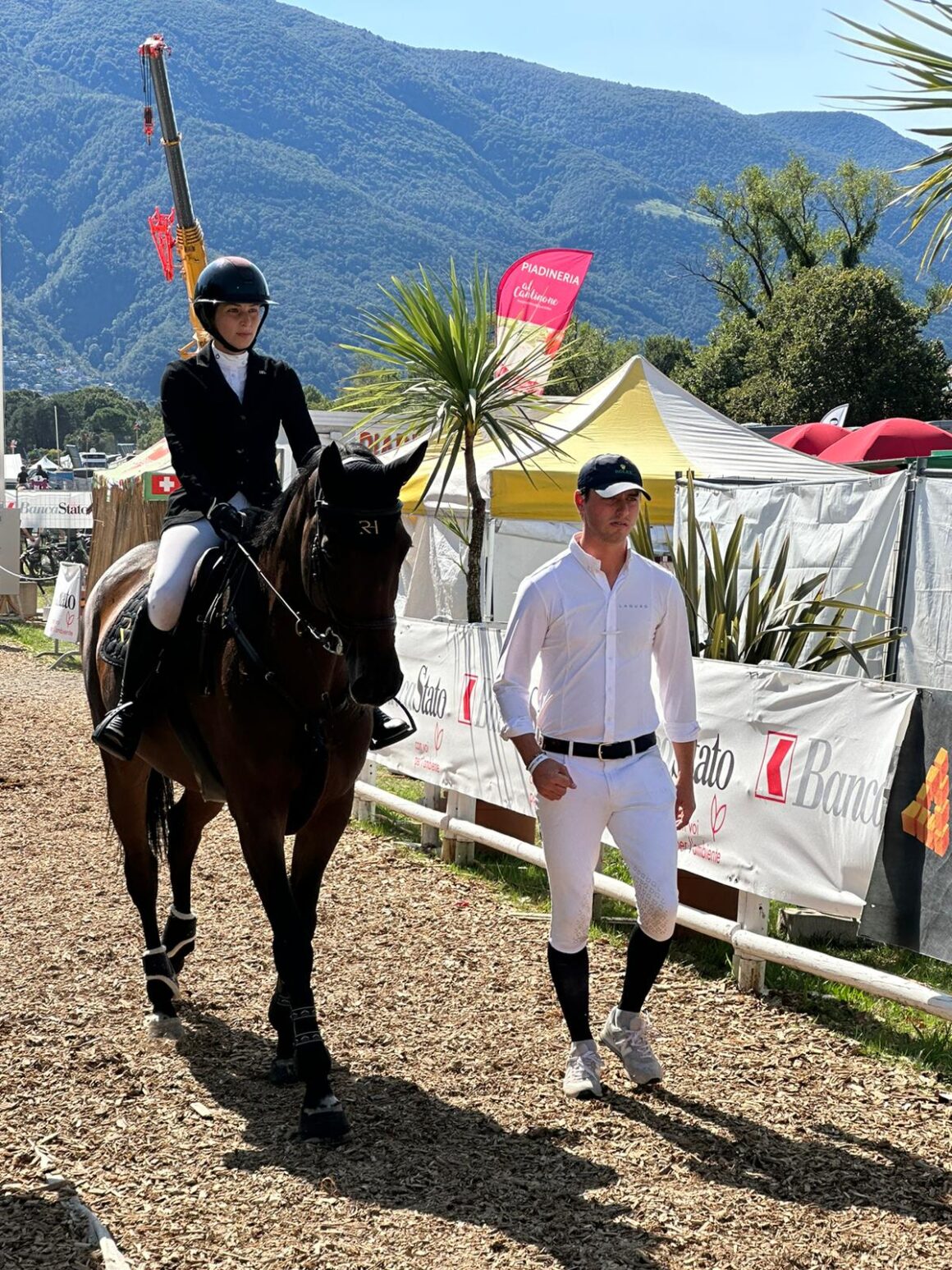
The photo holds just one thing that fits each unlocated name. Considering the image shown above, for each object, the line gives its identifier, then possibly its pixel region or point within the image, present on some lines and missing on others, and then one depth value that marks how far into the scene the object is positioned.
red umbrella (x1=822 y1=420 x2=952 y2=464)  17.52
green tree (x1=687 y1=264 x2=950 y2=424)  41.38
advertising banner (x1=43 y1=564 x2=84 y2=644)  19.02
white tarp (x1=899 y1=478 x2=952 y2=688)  9.09
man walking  4.80
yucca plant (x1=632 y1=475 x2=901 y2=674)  7.62
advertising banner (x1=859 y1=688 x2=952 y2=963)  5.16
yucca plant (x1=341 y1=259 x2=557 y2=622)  12.27
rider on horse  5.31
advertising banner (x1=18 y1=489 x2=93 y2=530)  31.98
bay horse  4.27
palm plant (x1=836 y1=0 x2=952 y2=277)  7.68
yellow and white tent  13.30
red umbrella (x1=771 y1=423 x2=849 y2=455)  19.66
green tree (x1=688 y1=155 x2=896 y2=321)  54.73
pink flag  17.03
